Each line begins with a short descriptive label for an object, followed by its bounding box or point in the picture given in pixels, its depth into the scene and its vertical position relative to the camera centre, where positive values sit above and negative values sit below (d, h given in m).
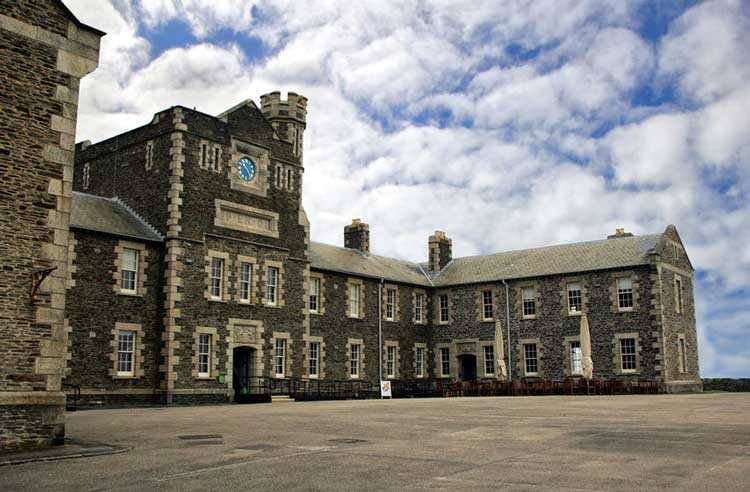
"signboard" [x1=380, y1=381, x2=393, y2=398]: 38.25 -0.82
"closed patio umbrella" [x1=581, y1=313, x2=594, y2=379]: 34.91 +0.86
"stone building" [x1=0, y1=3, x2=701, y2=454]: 14.80 +3.69
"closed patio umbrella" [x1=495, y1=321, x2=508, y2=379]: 37.69 +0.94
